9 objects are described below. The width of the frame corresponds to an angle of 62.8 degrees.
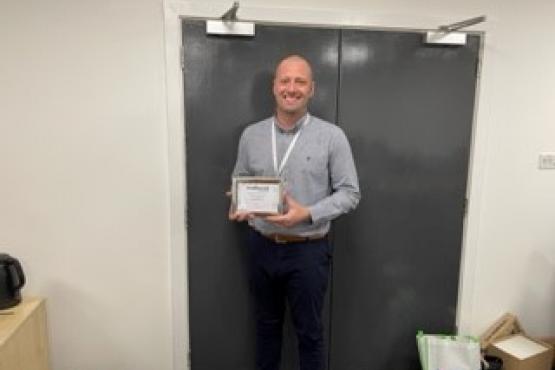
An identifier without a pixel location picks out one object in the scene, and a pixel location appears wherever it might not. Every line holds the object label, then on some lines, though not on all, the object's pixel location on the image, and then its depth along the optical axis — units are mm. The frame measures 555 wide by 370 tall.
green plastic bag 2268
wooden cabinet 1726
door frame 1981
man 1848
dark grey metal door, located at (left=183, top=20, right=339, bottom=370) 2045
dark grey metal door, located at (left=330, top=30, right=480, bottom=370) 2178
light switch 2416
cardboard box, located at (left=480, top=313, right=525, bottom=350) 2475
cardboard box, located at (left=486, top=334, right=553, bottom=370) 2297
